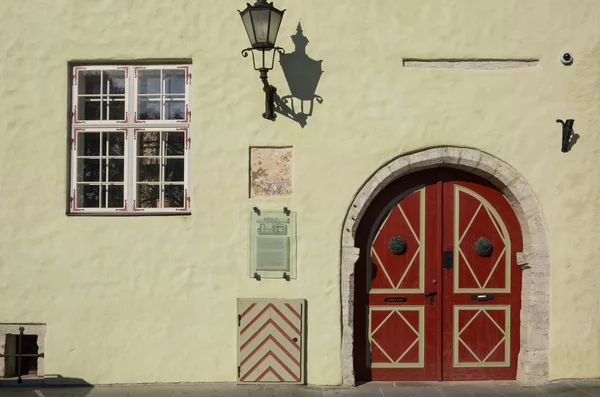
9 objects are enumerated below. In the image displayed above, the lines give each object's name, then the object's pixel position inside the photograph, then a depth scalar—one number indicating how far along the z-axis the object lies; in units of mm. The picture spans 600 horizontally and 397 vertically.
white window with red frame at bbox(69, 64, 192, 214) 6367
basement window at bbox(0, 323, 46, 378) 6238
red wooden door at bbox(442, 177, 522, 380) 6367
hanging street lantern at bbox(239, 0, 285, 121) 5641
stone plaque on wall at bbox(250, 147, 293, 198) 6230
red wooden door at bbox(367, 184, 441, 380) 6359
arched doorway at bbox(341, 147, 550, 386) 6160
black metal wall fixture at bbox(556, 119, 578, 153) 6125
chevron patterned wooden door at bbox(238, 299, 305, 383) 6113
